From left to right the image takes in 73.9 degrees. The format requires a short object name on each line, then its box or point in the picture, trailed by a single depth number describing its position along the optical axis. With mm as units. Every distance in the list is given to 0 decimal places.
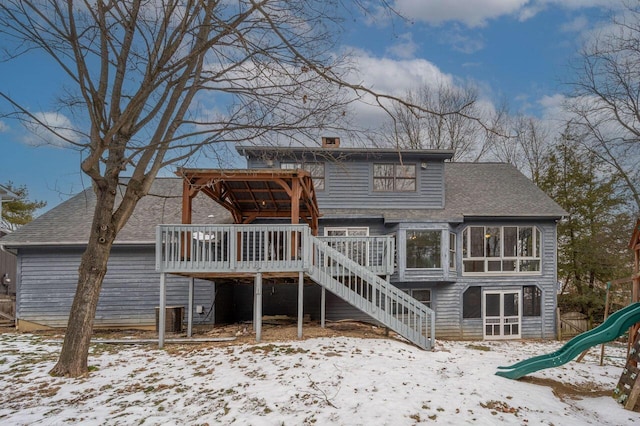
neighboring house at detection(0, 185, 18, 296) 18531
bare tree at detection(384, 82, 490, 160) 22641
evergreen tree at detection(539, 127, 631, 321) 18062
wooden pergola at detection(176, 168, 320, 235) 9750
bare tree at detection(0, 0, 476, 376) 6297
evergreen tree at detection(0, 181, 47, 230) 28297
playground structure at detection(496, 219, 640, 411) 6492
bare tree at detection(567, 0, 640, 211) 13879
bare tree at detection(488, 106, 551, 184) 23438
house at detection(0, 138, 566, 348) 13281
